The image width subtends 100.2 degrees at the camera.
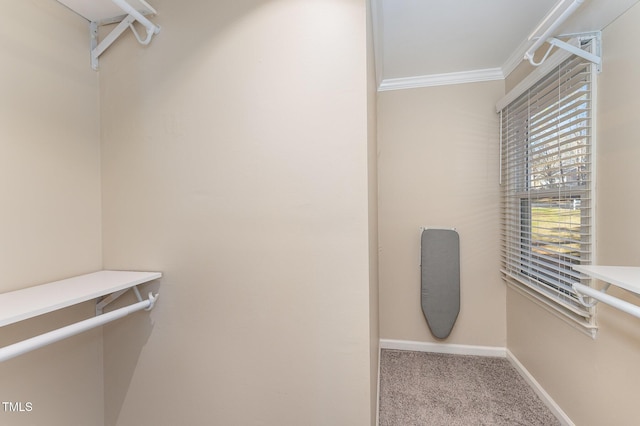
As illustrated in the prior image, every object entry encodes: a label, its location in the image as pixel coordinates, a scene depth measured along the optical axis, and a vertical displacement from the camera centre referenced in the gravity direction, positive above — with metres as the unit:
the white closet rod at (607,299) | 0.90 -0.35
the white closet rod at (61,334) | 0.83 -0.43
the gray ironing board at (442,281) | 2.40 -0.66
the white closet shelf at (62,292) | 0.86 -0.31
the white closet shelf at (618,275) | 0.86 -0.25
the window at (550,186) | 1.48 +0.15
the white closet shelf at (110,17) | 1.27 +1.00
